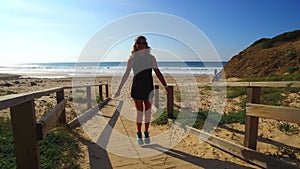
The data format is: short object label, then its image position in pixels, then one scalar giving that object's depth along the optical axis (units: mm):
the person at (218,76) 18306
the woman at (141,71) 4109
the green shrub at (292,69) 13444
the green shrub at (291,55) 17412
